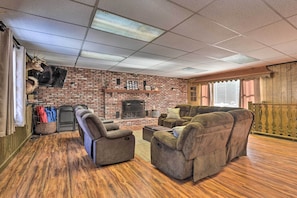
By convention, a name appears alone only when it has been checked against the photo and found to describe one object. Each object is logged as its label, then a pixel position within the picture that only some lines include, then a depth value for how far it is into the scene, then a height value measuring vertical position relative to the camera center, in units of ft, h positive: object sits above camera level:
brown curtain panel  6.98 +0.83
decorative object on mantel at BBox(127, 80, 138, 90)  23.08 +2.21
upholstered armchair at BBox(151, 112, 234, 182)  7.07 -2.34
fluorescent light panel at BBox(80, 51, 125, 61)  13.47 +4.01
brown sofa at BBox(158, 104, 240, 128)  17.11 -1.89
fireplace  22.72 -1.34
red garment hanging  16.17 -1.41
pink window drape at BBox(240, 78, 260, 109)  19.11 +1.00
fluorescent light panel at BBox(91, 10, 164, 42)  7.67 +4.00
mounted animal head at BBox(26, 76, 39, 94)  13.41 +1.43
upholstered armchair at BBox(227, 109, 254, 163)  9.04 -2.03
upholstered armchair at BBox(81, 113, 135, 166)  8.75 -2.53
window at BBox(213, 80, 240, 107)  22.06 +0.90
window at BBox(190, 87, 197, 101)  27.63 +0.97
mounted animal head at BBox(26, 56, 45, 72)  12.59 +2.91
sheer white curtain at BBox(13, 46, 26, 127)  9.54 +0.87
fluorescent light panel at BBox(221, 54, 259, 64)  14.12 +3.85
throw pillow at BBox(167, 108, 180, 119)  18.90 -1.64
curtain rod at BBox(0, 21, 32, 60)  7.37 +3.58
